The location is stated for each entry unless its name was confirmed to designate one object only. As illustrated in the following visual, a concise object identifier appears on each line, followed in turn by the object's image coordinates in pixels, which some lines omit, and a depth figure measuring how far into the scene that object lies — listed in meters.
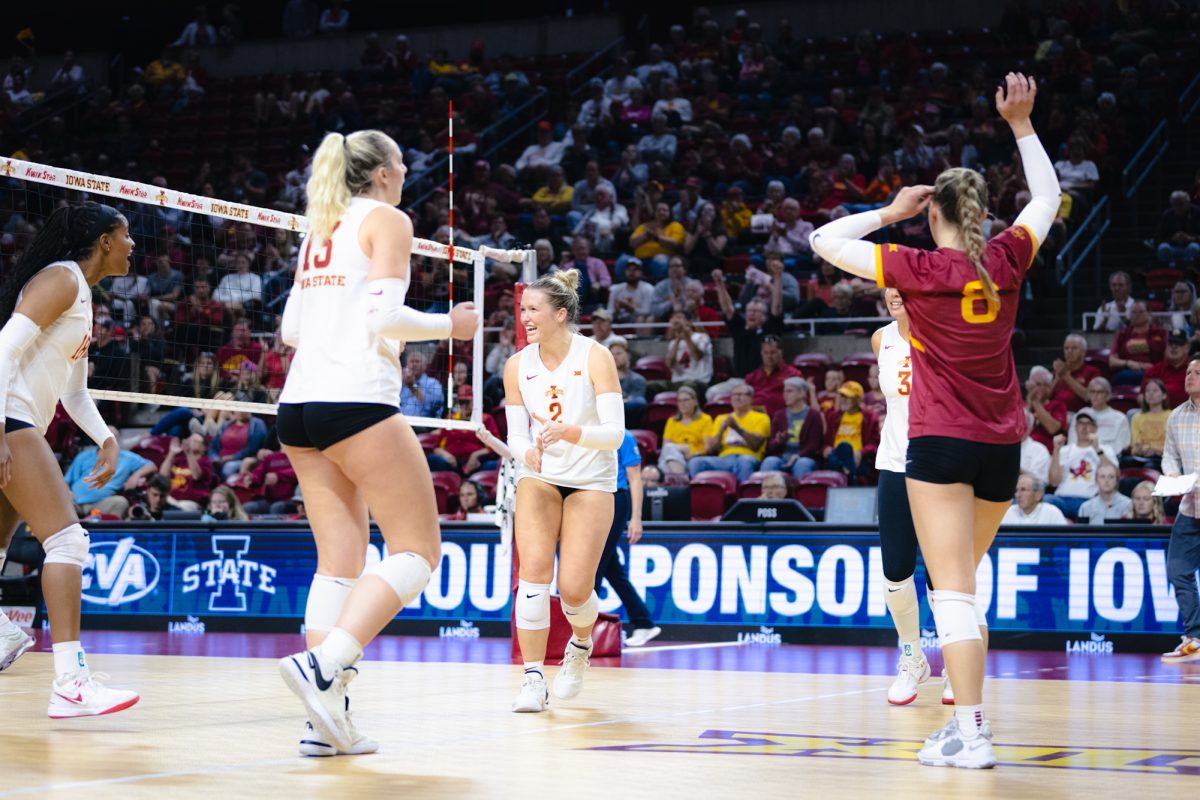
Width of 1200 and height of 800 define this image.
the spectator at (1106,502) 11.68
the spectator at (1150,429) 12.27
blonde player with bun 6.54
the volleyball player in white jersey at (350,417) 4.50
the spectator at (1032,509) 11.59
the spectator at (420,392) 13.07
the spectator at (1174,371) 12.85
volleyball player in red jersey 4.70
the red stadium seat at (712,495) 12.97
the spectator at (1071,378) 13.18
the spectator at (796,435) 13.16
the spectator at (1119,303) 14.30
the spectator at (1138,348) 13.43
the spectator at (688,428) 13.82
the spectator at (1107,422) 12.55
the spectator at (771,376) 14.17
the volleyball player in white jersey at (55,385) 5.57
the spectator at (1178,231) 15.22
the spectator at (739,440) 13.46
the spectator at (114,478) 14.59
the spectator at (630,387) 14.42
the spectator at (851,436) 12.95
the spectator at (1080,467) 12.03
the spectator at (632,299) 16.19
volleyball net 8.66
